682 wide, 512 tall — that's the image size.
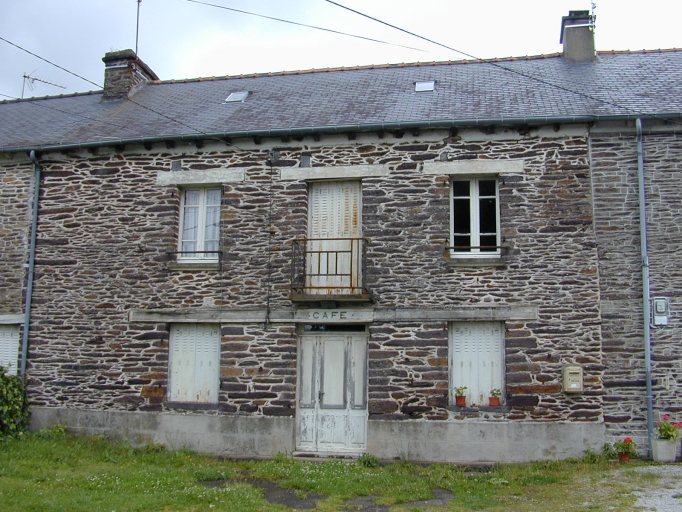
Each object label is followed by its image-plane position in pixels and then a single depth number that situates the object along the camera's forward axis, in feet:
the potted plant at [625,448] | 31.32
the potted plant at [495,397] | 33.60
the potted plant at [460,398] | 33.63
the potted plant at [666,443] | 31.45
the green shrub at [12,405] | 36.04
